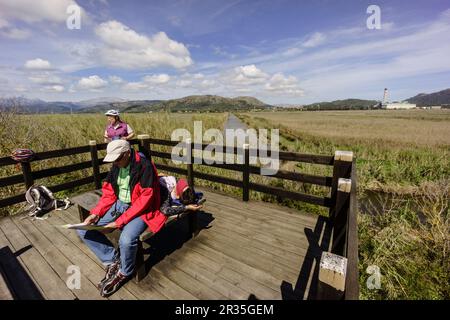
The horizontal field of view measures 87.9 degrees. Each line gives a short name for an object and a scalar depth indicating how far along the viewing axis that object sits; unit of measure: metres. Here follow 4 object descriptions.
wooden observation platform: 2.57
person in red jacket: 2.53
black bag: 4.42
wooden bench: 2.70
